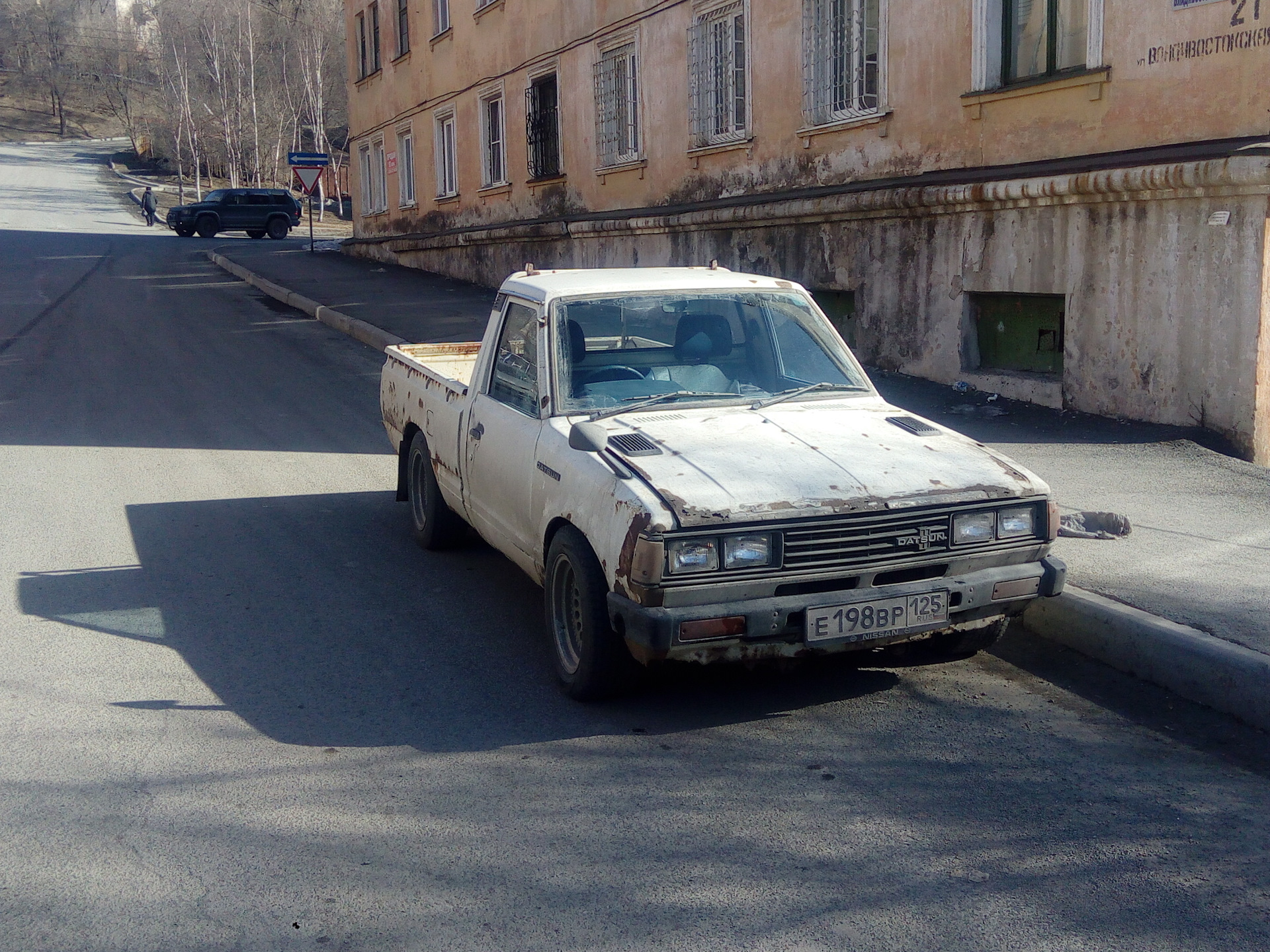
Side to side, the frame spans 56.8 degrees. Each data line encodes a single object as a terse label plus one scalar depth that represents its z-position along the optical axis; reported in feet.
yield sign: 90.94
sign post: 91.09
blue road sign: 91.45
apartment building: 27.07
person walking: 157.48
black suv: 136.56
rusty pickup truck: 13.35
